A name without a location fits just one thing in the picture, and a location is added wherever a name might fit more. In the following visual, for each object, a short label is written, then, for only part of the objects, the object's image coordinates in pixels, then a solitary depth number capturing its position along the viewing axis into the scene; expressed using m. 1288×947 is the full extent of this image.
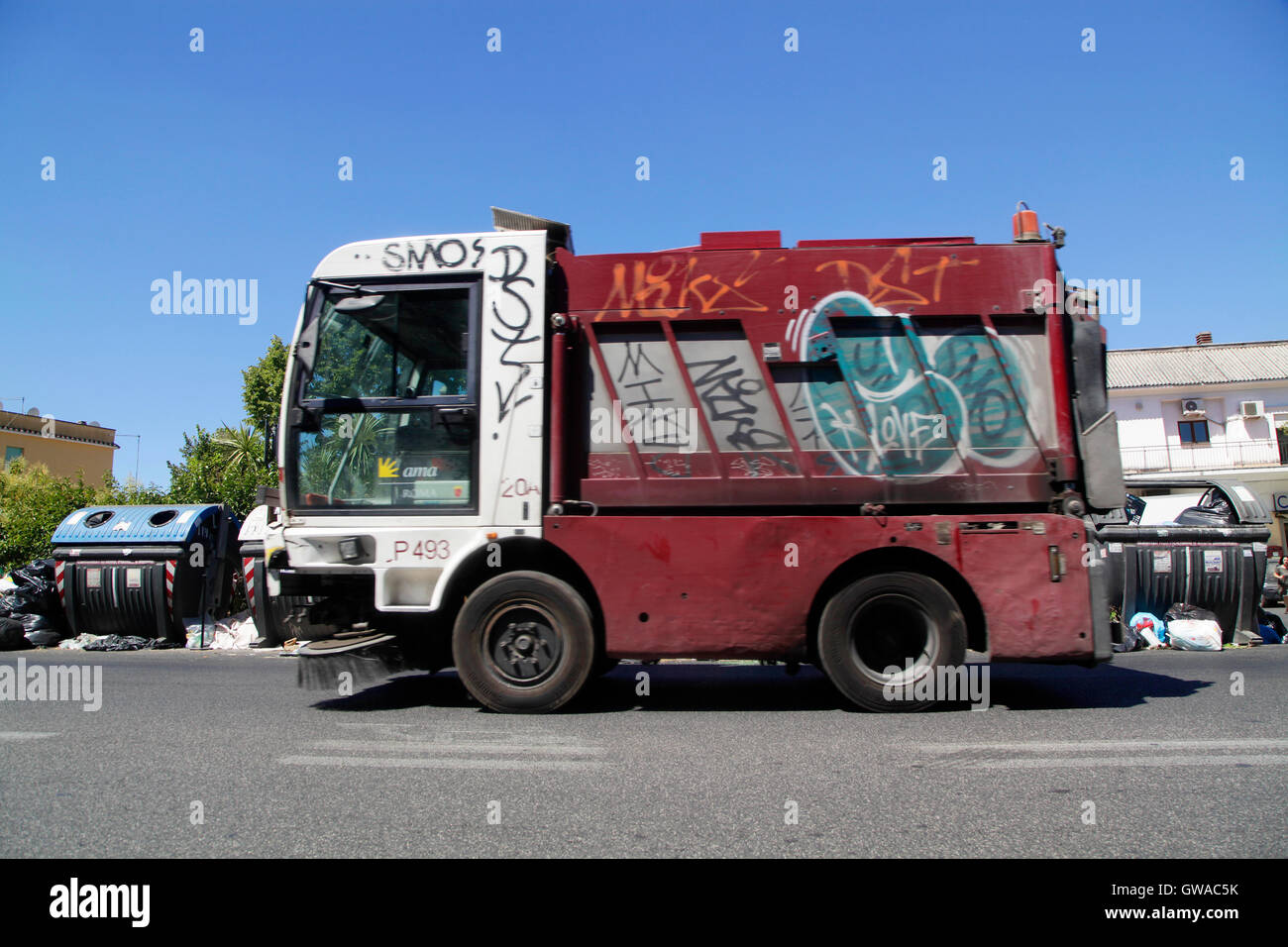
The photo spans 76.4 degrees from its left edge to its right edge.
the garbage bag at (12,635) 10.59
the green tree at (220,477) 20.17
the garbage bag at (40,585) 10.91
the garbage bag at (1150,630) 10.26
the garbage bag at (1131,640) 9.98
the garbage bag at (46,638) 10.74
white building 31.98
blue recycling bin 10.69
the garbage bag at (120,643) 10.74
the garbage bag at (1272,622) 10.92
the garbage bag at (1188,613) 10.29
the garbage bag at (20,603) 10.74
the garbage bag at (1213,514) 10.66
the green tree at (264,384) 30.86
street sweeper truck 5.43
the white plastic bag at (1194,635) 9.95
